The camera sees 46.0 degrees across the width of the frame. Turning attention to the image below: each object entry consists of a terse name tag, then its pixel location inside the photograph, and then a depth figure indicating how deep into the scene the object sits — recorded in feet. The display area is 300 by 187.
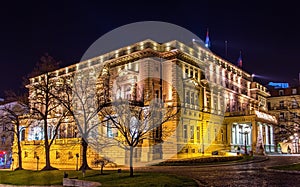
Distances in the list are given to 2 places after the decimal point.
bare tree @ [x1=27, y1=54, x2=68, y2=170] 132.13
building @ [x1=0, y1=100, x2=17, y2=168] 265.56
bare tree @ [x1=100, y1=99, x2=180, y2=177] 100.77
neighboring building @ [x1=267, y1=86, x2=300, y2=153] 306.49
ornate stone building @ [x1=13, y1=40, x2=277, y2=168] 168.25
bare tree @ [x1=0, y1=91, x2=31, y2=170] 135.07
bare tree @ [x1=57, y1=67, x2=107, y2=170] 122.42
